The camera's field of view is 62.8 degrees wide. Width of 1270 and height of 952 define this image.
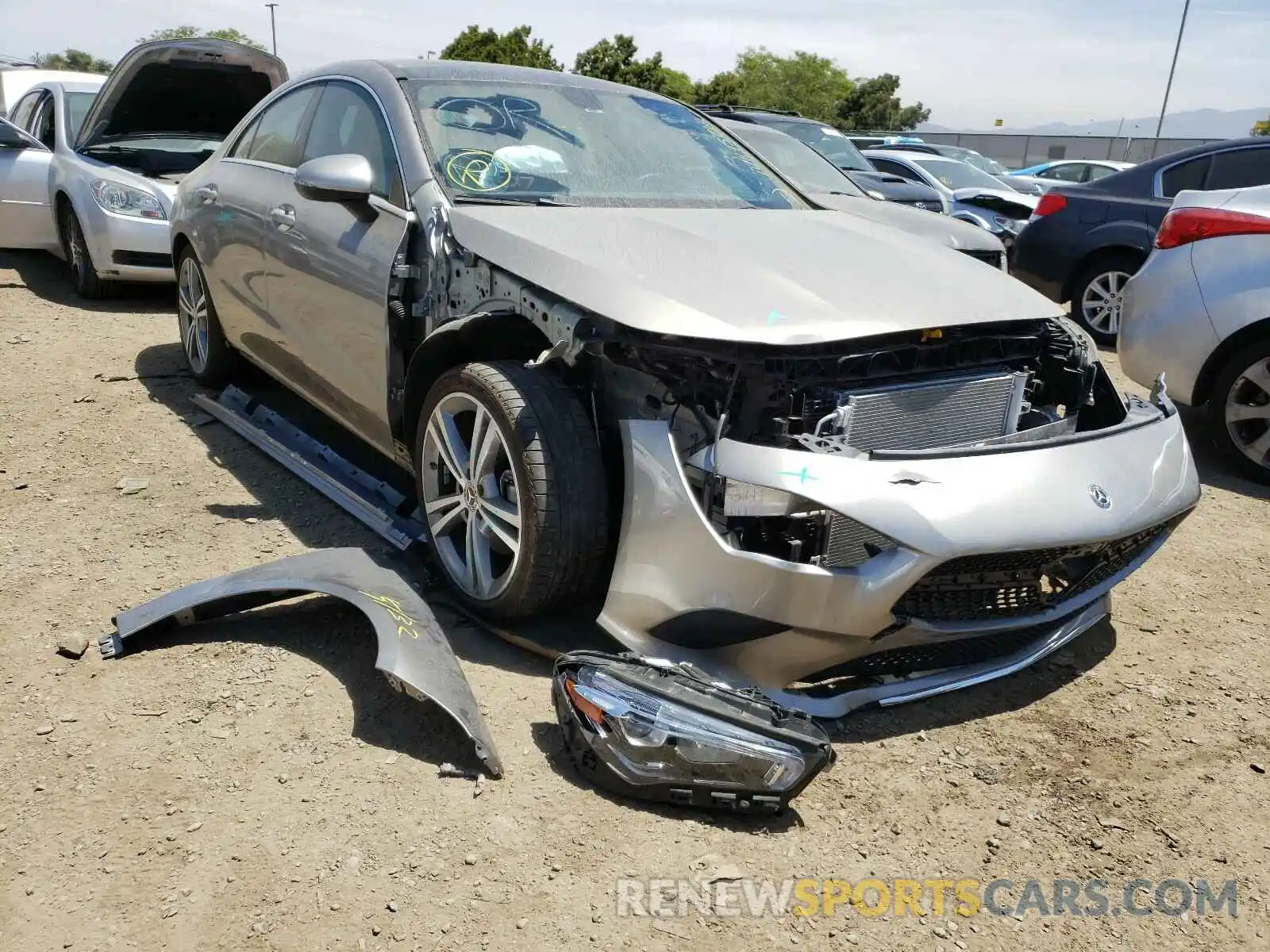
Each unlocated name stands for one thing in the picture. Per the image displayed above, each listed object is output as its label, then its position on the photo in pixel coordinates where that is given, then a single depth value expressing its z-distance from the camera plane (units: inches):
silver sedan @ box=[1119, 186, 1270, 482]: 188.9
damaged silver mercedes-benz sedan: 97.0
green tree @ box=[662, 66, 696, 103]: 1881.2
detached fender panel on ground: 100.7
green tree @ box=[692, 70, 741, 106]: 1632.6
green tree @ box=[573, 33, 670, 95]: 1341.0
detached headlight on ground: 90.5
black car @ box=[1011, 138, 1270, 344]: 291.4
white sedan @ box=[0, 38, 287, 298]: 292.0
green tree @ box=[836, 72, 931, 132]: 2223.2
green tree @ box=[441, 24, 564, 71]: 1386.6
